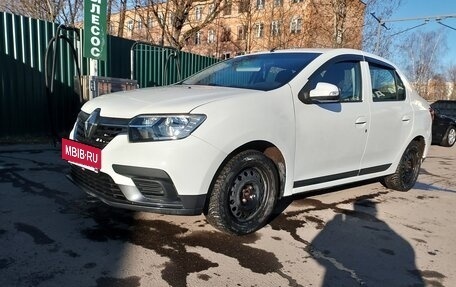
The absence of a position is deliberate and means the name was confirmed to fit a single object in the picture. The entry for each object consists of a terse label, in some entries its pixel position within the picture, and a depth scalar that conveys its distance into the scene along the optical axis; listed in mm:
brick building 19547
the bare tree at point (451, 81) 60241
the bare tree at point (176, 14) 19422
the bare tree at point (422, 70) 54000
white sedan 3242
